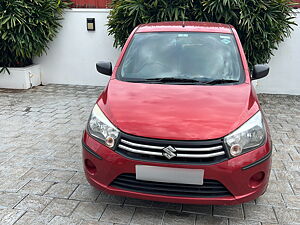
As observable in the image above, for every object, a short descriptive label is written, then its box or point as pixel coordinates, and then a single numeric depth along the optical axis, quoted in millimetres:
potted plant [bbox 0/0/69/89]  6297
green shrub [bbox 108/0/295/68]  5719
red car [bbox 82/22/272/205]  2346
